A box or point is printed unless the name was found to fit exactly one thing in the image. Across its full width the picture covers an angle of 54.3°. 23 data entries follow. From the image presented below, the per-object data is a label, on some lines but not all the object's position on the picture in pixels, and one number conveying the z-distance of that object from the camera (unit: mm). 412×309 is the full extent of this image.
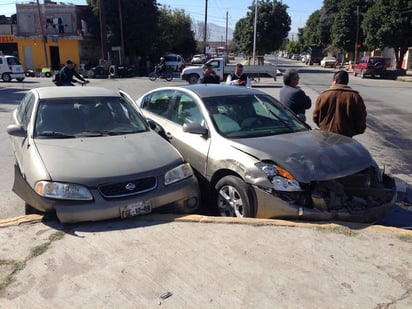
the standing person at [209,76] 9734
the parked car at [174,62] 38562
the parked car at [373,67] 32344
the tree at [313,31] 64312
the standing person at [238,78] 9883
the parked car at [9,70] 28344
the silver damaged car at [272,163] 4062
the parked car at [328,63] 56219
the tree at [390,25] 32594
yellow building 40375
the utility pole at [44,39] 36812
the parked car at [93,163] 3947
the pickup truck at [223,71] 25703
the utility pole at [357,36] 46656
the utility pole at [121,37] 37944
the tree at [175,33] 48588
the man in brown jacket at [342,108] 5324
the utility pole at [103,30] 32719
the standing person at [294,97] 6164
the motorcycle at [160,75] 29788
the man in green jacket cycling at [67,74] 11406
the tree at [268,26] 45469
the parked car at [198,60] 45344
